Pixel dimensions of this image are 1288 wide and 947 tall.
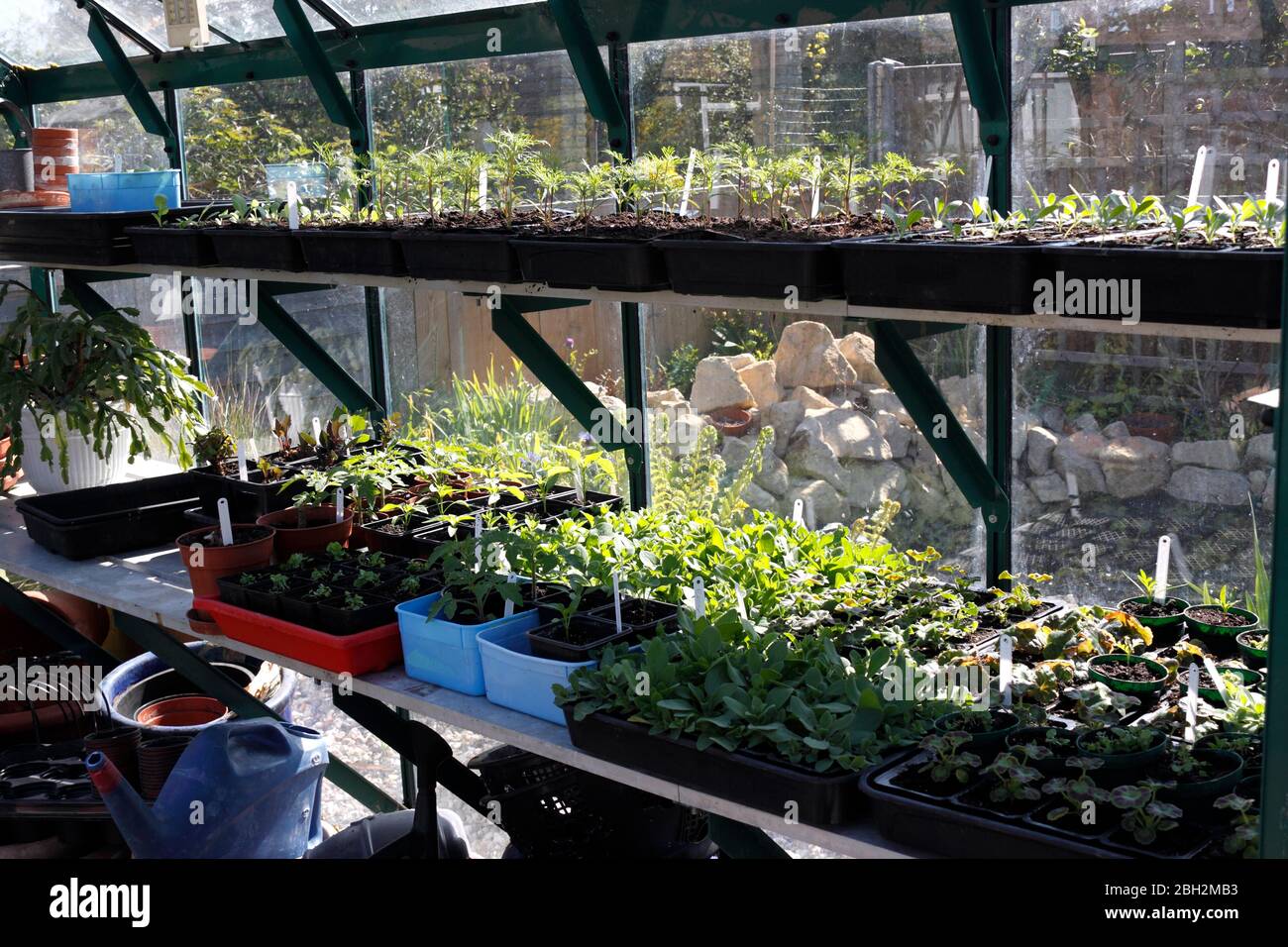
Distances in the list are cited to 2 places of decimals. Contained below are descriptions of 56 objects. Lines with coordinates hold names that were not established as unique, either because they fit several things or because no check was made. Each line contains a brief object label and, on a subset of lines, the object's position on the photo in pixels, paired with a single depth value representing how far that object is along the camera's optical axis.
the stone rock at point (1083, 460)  2.79
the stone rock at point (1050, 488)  2.85
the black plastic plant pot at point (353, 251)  3.01
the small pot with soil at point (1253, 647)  2.21
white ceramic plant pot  3.99
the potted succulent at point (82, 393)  3.86
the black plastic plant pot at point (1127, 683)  2.11
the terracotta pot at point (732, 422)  3.42
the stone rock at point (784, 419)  3.32
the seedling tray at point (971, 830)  1.70
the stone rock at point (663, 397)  3.50
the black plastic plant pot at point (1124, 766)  1.86
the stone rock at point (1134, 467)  2.72
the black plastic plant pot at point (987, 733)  1.98
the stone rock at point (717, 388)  3.39
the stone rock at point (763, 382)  3.33
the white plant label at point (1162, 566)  2.40
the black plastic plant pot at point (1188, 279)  1.79
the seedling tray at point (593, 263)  2.51
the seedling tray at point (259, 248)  3.21
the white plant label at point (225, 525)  3.03
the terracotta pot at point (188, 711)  3.92
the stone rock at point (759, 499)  3.56
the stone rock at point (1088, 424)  2.79
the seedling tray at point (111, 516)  3.56
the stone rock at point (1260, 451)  2.58
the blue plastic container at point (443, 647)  2.55
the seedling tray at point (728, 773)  1.93
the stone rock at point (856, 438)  3.22
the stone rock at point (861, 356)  3.25
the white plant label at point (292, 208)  3.22
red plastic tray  2.66
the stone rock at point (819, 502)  3.34
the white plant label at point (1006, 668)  2.09
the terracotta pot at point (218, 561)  3.00
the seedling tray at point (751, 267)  2.25
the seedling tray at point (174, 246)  3.43
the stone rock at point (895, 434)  3.19
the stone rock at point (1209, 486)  2.63
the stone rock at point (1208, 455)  2.62
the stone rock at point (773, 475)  3.48
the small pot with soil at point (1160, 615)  2.40
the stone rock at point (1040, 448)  2.84
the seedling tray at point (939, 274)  2.02
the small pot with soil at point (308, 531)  3.21
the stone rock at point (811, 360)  3.27
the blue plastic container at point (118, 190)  3.87
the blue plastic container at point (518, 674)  2.39
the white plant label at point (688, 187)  2.80
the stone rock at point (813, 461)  3.29
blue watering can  3.13
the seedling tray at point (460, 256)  2.75
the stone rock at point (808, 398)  3.31
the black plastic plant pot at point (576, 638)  2.39
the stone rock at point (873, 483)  3.21
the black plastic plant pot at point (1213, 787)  1.79
